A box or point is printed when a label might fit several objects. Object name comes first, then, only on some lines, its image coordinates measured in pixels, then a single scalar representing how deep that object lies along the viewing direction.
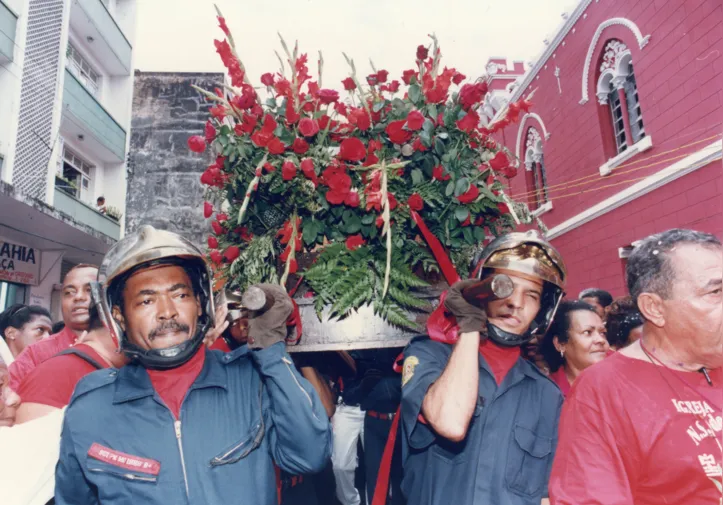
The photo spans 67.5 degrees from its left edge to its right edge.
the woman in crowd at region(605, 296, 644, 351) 3.62
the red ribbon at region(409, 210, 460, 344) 2.18
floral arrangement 2.20
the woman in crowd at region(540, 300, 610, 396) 3.40
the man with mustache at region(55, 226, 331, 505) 1.79
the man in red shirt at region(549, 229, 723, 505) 1.61
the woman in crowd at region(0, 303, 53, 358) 5.14
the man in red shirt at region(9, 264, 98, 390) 3.38
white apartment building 10.62
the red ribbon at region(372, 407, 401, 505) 2.31
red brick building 7.25
